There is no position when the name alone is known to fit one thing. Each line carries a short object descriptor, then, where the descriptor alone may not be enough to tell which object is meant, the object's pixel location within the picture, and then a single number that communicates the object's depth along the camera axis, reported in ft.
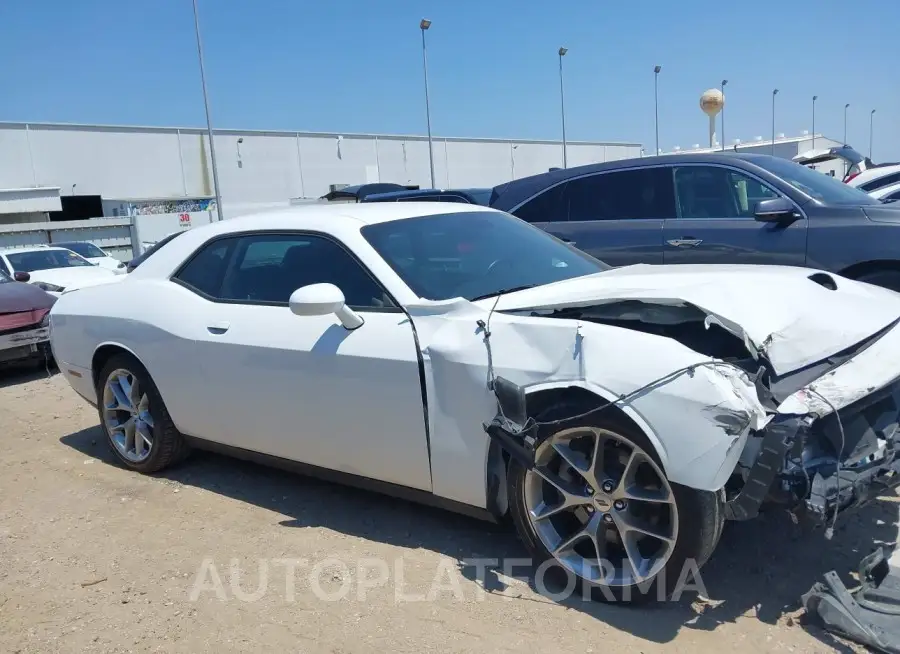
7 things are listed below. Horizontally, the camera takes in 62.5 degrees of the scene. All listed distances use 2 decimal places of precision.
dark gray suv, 18.15
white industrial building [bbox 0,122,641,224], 112.68
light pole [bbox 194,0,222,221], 80.42
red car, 24.25
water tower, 156.76
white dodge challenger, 8.38
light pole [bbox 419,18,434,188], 98.43
